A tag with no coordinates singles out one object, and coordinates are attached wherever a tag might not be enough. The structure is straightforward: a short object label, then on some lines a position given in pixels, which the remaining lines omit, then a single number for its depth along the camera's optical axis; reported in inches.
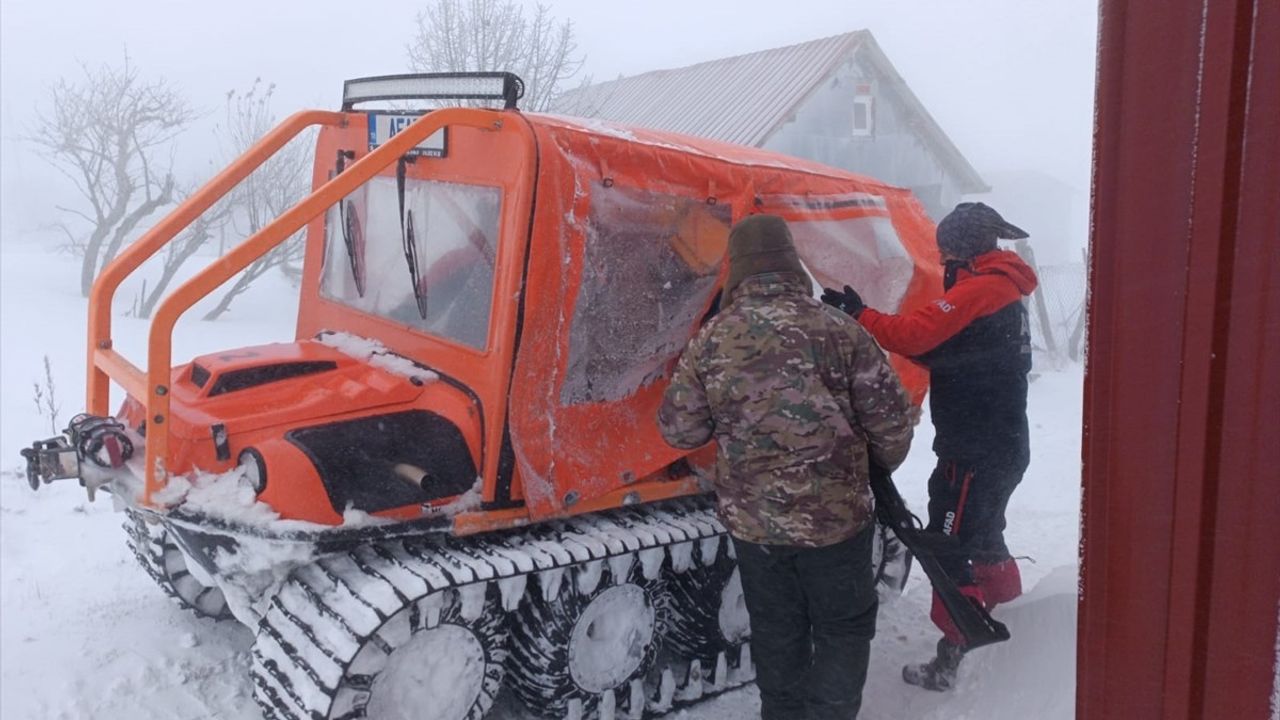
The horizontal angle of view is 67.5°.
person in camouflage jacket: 129.6
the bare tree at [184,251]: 705.6
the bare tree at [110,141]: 794.8
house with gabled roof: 640.4
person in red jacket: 164.4
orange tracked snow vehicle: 136.5
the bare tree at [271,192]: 726.5
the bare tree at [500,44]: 622.8
